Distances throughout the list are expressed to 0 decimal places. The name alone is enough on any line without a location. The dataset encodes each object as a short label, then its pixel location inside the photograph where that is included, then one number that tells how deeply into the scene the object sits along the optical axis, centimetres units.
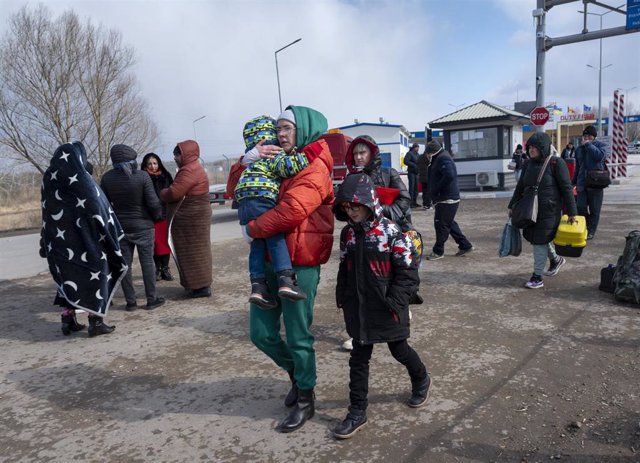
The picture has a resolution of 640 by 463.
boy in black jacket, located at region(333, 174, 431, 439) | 276
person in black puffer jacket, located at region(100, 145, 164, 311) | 534
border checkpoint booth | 1669
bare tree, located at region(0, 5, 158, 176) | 2003
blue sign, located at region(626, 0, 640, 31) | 1293
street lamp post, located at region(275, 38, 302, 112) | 2436
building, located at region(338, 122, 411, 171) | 3328
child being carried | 278
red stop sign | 1306
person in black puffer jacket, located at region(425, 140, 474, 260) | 691
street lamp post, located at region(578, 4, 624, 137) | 3478
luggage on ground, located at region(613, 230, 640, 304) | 466
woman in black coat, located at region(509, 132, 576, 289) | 529
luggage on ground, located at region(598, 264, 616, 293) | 513
